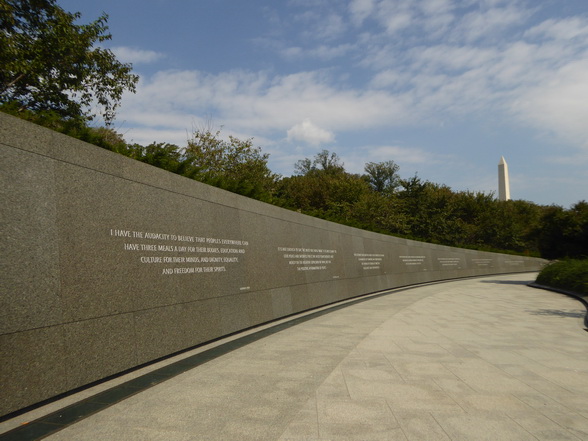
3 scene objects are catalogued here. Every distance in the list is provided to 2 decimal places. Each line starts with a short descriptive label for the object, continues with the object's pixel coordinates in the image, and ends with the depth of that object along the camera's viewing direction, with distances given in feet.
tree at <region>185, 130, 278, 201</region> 104.58
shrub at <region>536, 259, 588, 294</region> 59.71
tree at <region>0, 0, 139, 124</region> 44.62
